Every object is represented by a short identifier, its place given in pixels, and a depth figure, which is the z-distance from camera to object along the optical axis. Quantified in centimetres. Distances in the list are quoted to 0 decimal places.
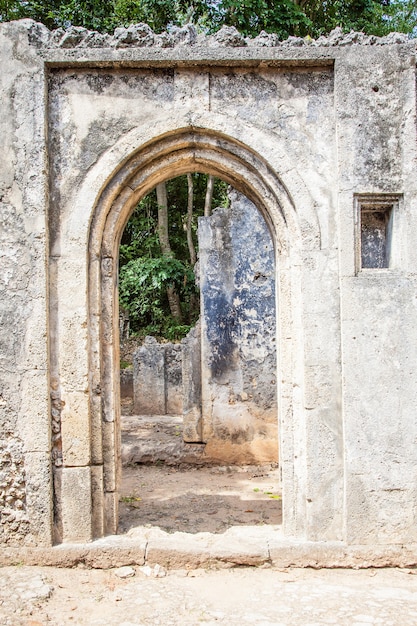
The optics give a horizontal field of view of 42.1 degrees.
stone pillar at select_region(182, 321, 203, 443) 726
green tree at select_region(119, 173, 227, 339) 1277
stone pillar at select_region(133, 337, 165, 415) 1027
